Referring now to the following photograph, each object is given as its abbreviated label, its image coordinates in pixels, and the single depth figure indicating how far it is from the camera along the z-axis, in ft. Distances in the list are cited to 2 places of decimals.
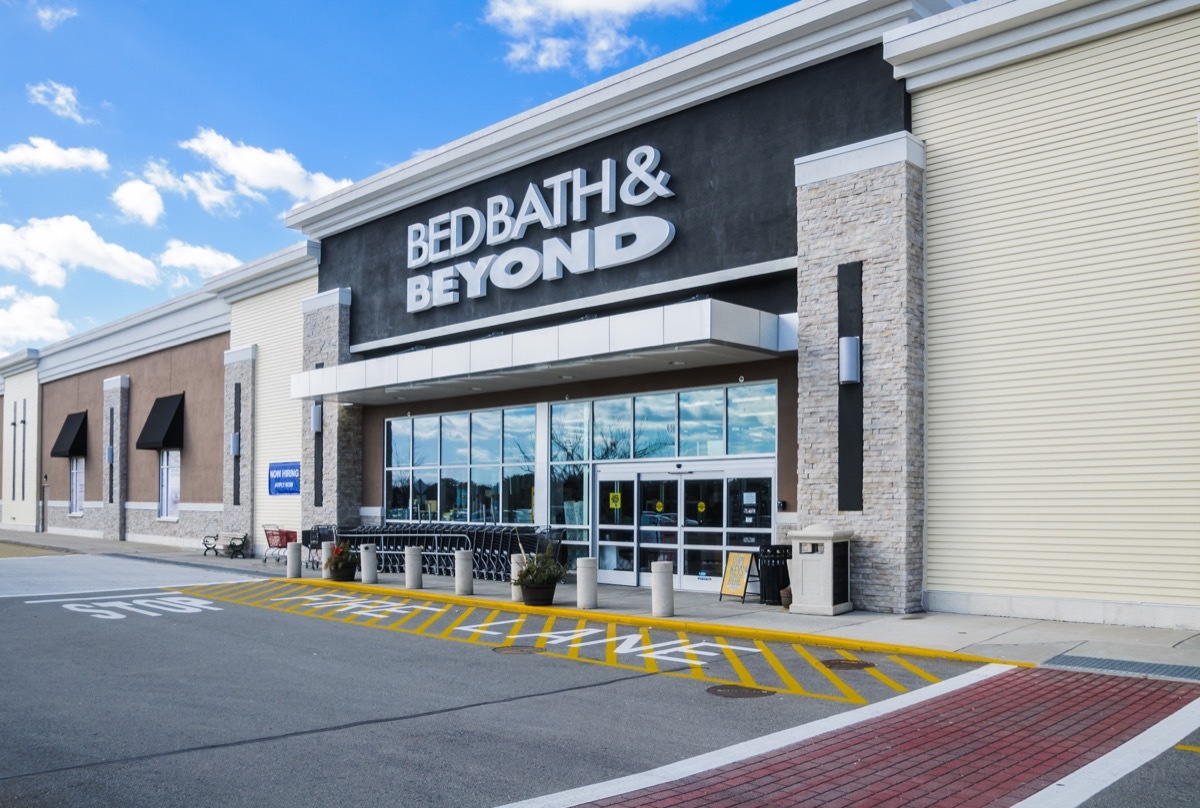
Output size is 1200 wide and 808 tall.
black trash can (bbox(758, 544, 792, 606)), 53.16
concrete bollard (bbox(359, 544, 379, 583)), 69.15
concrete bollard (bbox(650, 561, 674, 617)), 49.49
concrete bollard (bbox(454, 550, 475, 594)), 60.49
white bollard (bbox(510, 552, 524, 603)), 56.90
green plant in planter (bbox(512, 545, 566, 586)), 55.36
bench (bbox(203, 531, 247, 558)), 96.84
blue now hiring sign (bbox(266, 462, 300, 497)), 94.22
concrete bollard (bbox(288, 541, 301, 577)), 74.02
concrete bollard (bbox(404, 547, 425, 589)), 64.75
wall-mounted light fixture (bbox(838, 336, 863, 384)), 51.60
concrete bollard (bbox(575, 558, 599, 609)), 53.06
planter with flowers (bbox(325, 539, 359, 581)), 70.18
